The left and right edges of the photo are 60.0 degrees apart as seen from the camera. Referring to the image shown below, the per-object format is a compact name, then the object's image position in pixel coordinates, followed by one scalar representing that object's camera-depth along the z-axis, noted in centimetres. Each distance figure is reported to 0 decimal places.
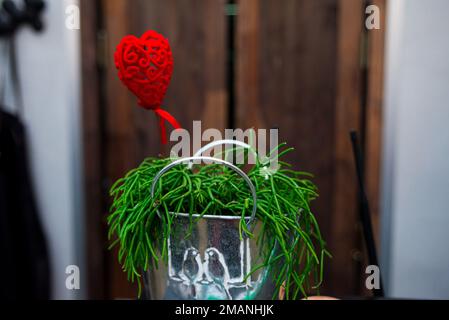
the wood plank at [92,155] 111
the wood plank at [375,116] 106
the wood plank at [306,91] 111
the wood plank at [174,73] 112
